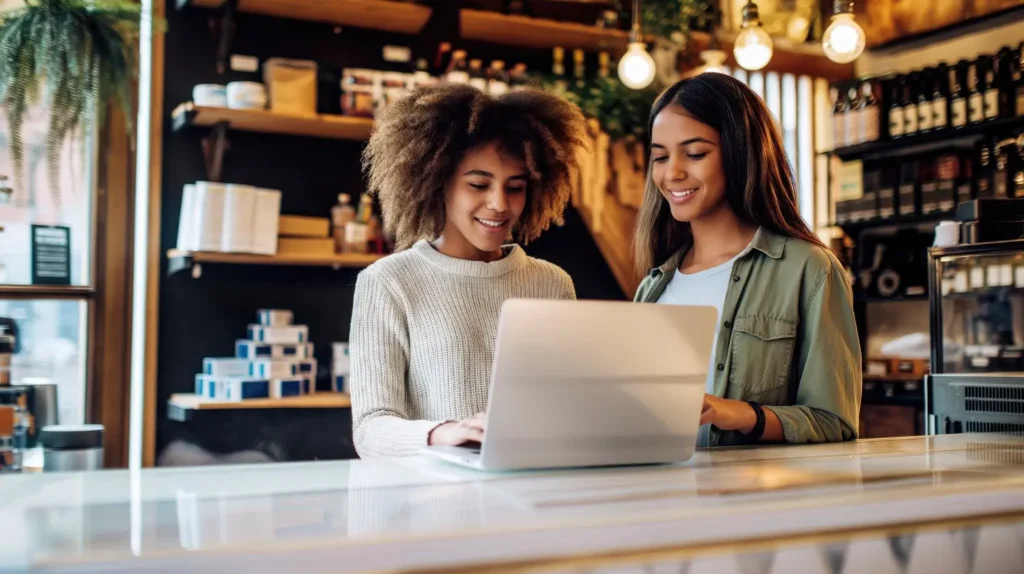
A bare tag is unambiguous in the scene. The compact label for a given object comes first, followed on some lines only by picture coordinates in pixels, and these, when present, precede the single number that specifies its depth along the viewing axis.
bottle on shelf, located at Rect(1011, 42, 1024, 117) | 3.90
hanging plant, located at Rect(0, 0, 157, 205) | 2.41
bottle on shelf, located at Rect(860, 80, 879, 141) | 4.45
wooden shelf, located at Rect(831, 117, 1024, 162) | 4.00
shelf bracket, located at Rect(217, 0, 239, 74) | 3.59
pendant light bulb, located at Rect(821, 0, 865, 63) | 3.10
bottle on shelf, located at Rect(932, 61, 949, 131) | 4.17
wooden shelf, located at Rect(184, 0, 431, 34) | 3.69
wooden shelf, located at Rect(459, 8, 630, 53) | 4.05
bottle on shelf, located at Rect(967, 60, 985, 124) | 4.03
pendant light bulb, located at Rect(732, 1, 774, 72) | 3.26
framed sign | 3.38
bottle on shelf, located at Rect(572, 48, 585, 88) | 4.22
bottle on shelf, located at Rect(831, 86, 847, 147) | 4.61
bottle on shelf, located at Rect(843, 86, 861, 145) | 4.53
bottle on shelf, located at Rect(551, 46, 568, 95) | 4.04
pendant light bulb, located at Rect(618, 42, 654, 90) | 3.55
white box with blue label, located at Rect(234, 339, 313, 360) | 3.49
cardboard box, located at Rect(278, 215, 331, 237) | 3.56
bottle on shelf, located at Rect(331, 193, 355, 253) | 3.71
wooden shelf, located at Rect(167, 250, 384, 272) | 3.37
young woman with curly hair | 1.69
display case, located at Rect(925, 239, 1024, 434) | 3.21
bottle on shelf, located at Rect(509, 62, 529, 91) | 3.94
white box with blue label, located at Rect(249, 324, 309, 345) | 3.51
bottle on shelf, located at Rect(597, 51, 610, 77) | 4.22
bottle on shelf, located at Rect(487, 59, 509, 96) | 3.89
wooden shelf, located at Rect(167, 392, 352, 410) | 3.32
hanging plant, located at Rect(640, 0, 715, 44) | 4.34
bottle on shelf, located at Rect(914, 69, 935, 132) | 4.23
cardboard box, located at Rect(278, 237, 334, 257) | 3.56
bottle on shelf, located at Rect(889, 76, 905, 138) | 4.36
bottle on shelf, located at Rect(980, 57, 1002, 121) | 3.96
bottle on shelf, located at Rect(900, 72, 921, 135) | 4.30
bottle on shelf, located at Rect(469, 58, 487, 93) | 3.85
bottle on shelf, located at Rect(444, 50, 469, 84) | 3.81
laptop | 1.08
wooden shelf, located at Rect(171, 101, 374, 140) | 3.42
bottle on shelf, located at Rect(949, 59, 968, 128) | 4.10
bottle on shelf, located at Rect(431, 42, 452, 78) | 3.97
